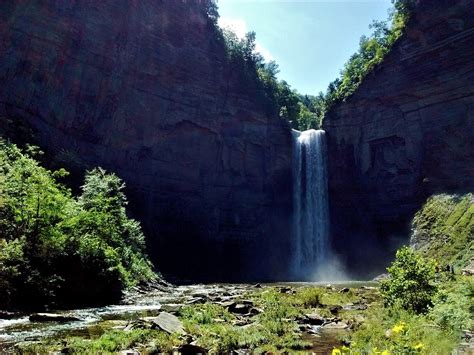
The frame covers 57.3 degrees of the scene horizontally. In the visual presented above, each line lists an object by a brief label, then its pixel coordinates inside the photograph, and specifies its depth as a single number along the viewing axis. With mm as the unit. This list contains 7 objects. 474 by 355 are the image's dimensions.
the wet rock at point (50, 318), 15641
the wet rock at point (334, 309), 18681
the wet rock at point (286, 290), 27062
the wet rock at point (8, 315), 16031
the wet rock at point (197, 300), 22656
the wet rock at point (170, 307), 19280
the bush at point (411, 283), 15273
